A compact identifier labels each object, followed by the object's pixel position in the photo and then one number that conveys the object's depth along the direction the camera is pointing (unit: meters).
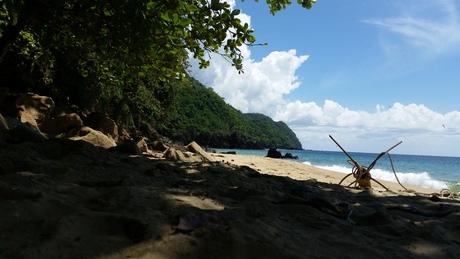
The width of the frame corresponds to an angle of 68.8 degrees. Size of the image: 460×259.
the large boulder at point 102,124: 9.33
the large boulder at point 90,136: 6.49
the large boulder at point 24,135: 3.82
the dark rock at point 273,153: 36.62
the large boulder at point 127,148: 5.41
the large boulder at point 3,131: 3.61
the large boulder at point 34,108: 7.32
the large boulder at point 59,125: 7.59
